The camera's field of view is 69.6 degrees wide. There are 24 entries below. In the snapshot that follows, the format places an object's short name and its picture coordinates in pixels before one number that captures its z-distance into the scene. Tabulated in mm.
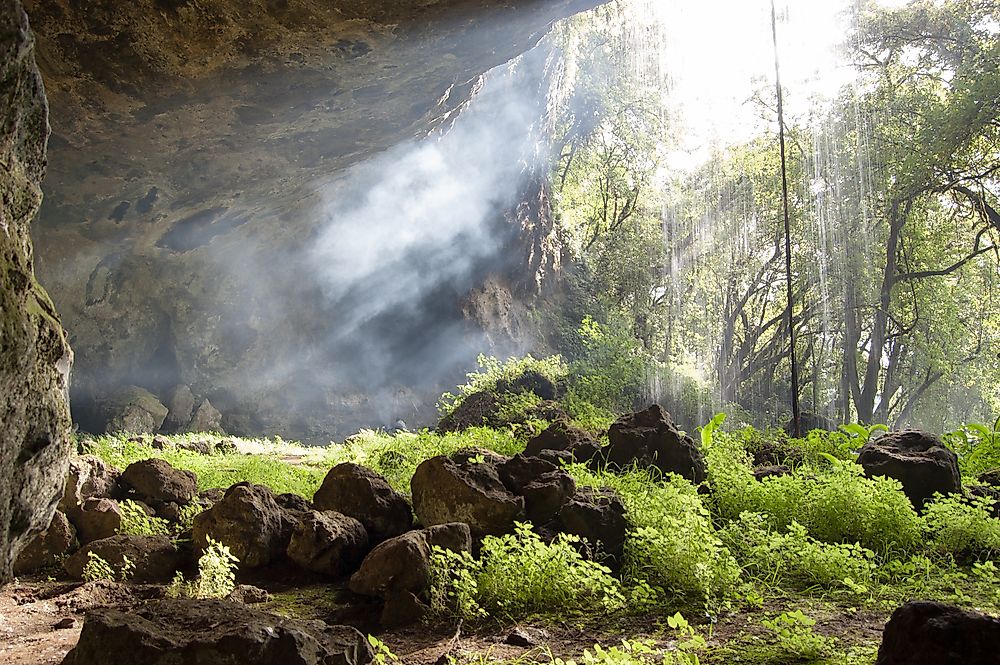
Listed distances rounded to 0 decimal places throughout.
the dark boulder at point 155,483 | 6223
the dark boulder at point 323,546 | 4977
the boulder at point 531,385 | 13930
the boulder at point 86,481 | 5477
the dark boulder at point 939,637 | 2049
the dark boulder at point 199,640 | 2453
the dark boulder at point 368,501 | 5562
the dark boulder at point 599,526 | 4742
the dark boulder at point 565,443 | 7195
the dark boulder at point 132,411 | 13688
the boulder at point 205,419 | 15156
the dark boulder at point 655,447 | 6582
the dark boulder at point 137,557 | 4898
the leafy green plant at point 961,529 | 4945
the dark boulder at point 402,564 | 4117
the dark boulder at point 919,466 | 5992
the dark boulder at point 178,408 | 14891
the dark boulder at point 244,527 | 4980
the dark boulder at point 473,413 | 13148
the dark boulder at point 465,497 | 5094
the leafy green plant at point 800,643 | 3256
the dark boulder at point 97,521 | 5461
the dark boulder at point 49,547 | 5066
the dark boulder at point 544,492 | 5238
